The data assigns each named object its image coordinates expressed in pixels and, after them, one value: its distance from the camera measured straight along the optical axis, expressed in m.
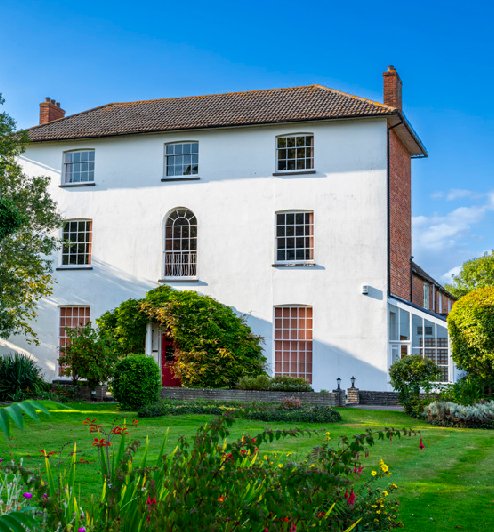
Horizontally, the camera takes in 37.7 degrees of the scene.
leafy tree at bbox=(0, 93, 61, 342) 20.36
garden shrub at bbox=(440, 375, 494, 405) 18.19
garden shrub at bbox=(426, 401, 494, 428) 17.16
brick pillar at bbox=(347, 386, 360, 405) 23.06
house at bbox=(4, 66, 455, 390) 24.70
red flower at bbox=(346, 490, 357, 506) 6.26
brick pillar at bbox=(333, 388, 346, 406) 21.66
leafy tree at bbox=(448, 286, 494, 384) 18.72
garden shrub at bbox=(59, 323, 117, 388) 20.95
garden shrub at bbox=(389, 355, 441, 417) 19.41
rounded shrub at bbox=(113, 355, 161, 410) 18.66
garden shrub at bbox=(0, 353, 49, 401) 20.81
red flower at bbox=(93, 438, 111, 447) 5.35
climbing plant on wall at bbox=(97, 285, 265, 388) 24.38
